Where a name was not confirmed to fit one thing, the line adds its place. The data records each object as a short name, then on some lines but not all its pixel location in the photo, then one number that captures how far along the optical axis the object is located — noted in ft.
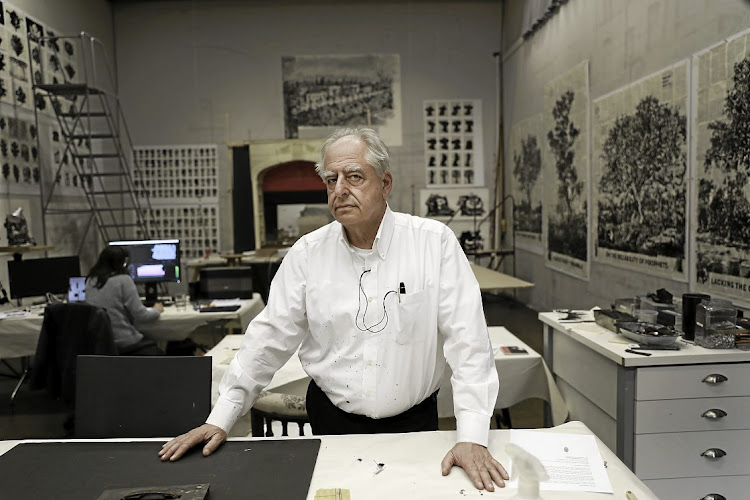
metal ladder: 21.94
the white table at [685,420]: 7.93
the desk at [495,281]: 14.83
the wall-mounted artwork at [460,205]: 29.86
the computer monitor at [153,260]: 16.81
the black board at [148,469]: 4.43
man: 5.54
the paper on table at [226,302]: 15.51
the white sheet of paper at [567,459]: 4.55
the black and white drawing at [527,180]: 23.29
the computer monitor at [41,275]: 16.30
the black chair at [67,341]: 11.83
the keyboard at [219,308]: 14.88
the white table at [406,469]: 4.43
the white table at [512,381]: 9.45
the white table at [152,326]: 14.16
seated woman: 13.43
